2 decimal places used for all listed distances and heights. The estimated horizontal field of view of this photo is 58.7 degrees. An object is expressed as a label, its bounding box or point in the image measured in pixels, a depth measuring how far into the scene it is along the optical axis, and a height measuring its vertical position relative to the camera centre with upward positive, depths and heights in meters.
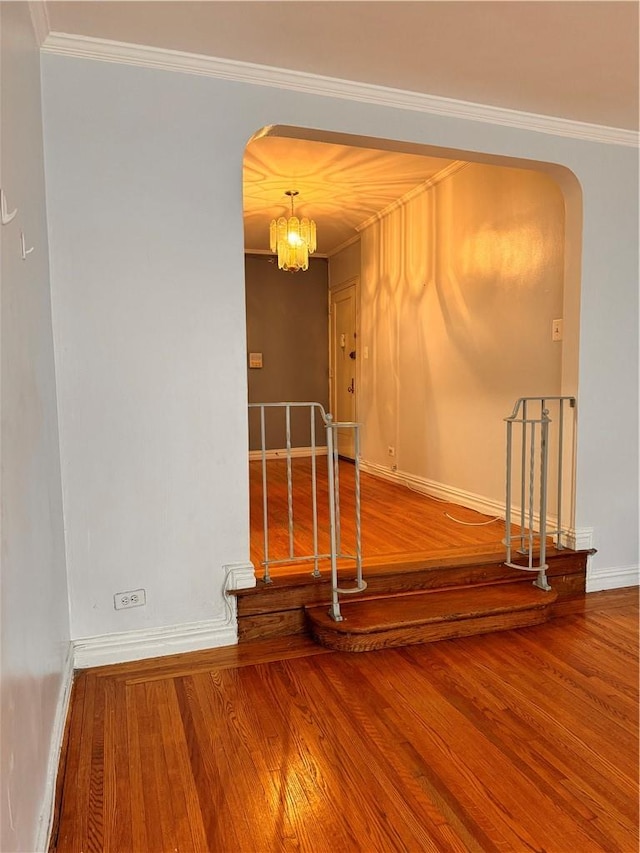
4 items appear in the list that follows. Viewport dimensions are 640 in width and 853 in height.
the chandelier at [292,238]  4.60 +1.10
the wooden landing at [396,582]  2.66 -1.07
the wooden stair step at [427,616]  2.56 -1.14
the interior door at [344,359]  6.36 +0.17
